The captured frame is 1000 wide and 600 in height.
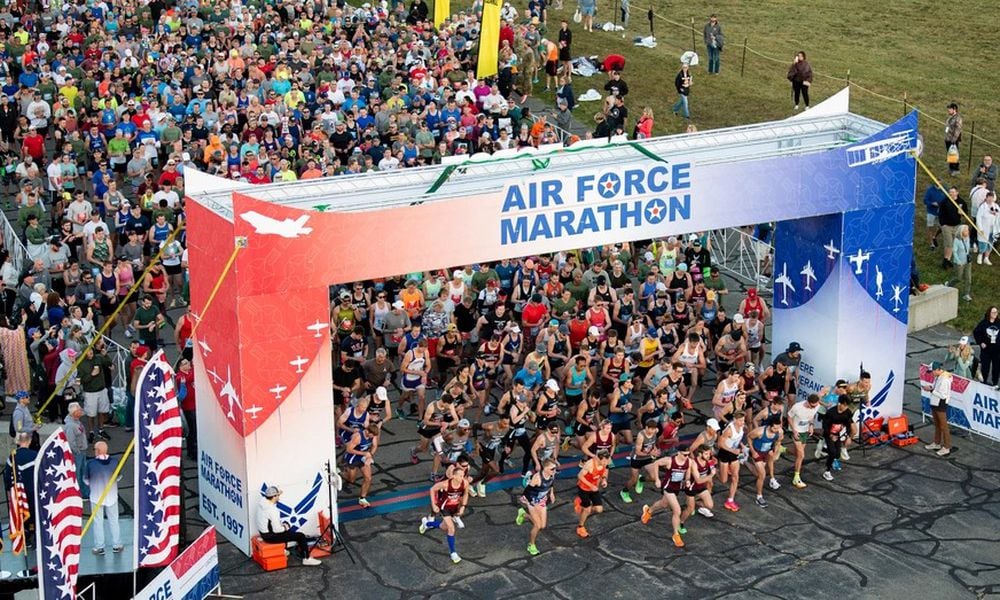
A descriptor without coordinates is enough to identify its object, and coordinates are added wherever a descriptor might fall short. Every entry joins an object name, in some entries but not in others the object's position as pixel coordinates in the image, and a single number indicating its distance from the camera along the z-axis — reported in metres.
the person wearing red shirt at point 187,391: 22.84
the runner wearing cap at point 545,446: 22.05
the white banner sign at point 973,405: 24.20
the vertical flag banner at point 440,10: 43.16
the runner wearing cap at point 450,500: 20.92
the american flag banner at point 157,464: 18.45
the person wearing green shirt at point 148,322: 25.34
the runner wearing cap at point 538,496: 21.08
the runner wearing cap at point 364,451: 22.31
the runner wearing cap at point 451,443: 22.45
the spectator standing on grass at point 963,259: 30.44
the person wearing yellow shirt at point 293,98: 34.78
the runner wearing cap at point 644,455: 22.46
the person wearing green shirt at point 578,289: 27.27
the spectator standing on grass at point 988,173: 32.47
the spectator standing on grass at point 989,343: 26.02
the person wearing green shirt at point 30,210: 28.72
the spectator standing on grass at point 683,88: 39.62
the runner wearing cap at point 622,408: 23.77
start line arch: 20.55
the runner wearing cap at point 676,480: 21.44
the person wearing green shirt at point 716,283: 28.39
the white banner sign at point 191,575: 18.48
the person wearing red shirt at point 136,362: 23.56
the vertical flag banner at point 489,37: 38.34
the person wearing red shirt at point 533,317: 26.47
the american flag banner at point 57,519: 16.86
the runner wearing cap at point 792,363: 24.75
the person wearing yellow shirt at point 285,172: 29.06
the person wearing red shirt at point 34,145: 32.50
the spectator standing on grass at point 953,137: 36.66
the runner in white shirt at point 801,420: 23.17
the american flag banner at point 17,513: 19.44
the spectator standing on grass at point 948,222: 31.47
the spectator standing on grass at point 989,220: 30.94
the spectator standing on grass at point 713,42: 43.62
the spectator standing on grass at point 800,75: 39.81
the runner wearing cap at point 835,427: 23.28
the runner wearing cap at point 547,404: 23.58
